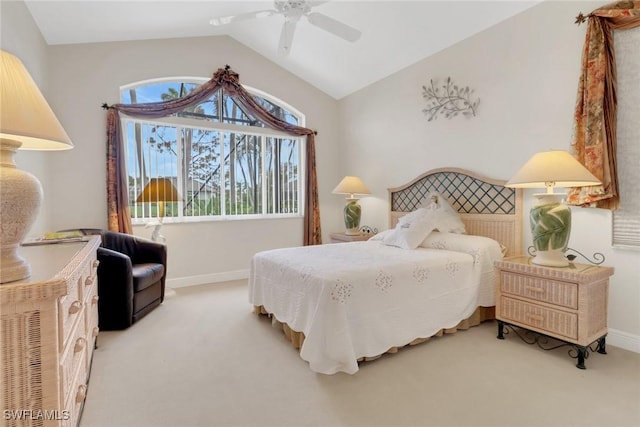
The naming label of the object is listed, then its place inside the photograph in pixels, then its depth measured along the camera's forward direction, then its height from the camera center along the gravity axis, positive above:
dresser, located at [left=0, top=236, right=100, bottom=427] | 0.97 -0.44
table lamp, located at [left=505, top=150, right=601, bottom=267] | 2.30 +0.04
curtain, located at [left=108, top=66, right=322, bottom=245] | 3.89 +1.00
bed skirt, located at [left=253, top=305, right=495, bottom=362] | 2.47 -1.04
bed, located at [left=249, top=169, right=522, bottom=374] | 2.13 -0.55
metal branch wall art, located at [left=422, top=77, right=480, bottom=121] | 3.56 +1.23
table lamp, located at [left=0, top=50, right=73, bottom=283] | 1.01 +0.21
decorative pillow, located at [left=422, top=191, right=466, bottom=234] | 3.37 -0.11
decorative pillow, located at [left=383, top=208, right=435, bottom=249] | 3.18 -0.24
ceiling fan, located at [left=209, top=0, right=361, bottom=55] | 2.75 +1.65
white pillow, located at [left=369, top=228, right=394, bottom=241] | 3.71 -0.34
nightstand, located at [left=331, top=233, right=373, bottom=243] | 4.49 -0.43
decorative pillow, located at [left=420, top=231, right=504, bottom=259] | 2.93 -0.35
